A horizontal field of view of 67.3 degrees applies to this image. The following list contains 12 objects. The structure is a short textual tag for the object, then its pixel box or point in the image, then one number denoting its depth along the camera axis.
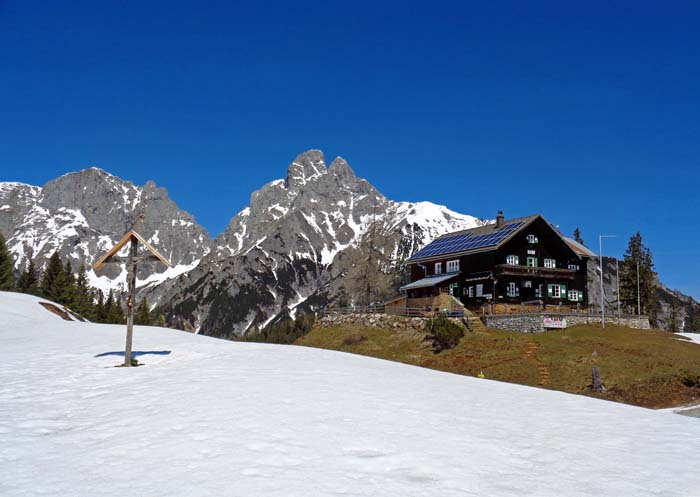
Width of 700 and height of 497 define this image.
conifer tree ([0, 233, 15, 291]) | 87.69
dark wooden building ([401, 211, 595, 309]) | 60.94
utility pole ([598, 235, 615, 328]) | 53.16
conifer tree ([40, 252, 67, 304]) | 92.44
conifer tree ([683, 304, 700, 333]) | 118.54
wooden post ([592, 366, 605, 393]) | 32.22
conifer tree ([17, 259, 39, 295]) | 97.31
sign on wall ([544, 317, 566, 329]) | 49.69
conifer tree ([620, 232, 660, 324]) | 82.00
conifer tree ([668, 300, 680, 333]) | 98.69
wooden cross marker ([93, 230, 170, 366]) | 21.98
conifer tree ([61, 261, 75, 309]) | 91.20
